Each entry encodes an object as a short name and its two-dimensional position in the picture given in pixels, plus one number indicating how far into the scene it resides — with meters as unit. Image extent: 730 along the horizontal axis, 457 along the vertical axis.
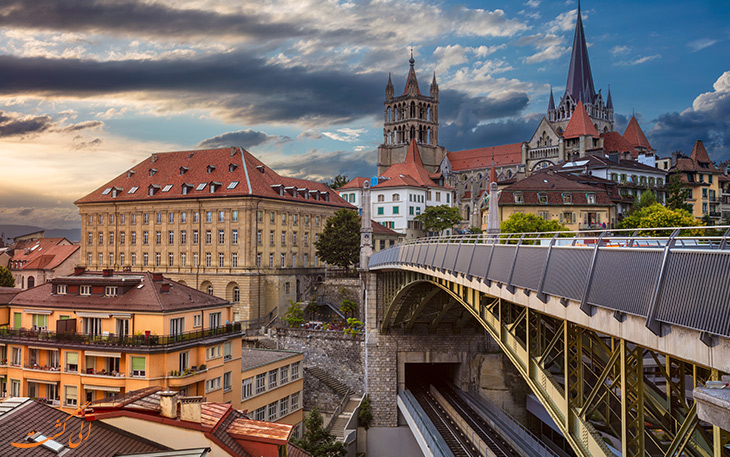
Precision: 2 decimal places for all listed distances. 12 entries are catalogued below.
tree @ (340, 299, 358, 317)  69.88
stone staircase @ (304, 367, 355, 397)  55.99
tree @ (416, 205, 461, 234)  102.88
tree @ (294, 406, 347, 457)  41.16
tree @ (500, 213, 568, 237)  66.50
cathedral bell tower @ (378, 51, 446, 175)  160.12
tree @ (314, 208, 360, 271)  77.88
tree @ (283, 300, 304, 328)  65.38
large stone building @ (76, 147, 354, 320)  75.31
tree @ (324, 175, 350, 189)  138.39
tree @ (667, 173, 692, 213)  84.75
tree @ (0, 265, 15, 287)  80.61
